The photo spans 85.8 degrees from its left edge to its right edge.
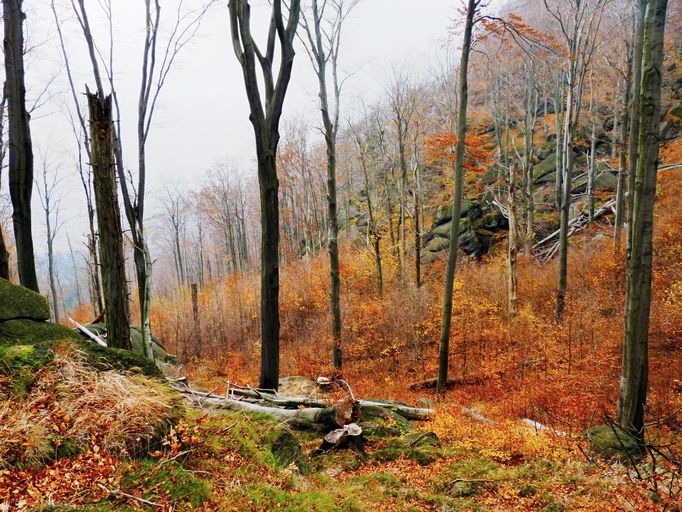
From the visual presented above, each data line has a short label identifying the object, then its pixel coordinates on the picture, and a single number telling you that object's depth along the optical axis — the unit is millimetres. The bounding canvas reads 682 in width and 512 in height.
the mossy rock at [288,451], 3982
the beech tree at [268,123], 7008
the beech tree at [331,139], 11867
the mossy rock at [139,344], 11156
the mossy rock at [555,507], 3717
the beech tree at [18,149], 7105
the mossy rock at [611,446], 5109
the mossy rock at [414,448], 5312
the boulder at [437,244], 23220
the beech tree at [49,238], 23266
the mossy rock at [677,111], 20969
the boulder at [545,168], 24203
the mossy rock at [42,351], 3004
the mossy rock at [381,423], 6156
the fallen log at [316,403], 6723
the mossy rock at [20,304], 4230
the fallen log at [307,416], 5762
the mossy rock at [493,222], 22984
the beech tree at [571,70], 12539
